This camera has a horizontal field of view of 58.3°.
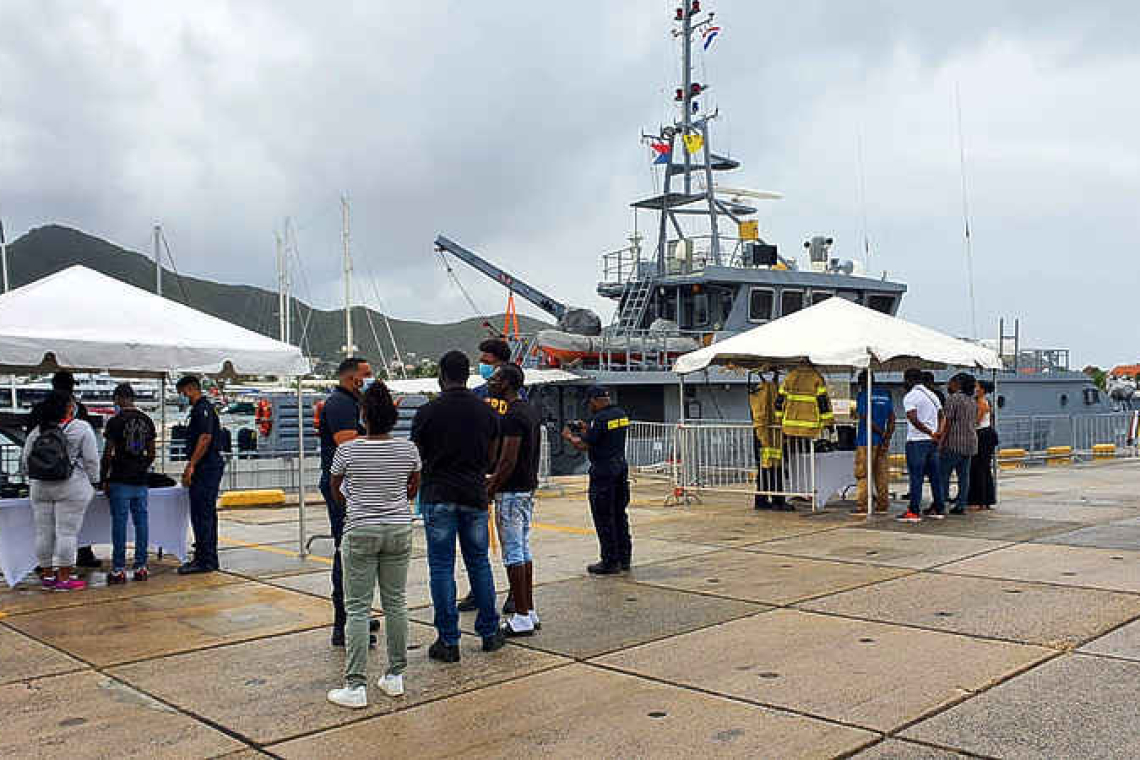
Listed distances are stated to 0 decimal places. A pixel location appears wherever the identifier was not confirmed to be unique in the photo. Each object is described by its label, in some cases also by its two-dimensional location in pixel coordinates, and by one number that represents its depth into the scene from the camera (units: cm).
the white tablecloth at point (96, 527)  852
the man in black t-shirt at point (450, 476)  603
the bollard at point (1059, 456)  2127
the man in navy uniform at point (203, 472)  911
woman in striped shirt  539
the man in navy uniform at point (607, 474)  852
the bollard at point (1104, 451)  2195
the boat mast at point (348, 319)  5009
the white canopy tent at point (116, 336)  842
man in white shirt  1181
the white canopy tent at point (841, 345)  1195
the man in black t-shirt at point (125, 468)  879
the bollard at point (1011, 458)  2117
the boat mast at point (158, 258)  3681
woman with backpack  816
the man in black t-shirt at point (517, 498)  663
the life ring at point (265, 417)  2716
